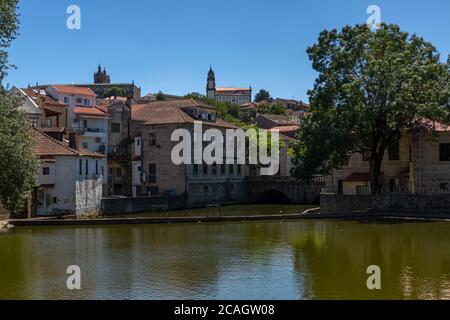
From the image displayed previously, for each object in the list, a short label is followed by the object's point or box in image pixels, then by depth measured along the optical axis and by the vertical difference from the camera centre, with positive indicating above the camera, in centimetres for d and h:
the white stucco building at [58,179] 5178 +83
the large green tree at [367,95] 4678 +726
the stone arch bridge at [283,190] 7744 -55
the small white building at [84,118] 7519 +903
